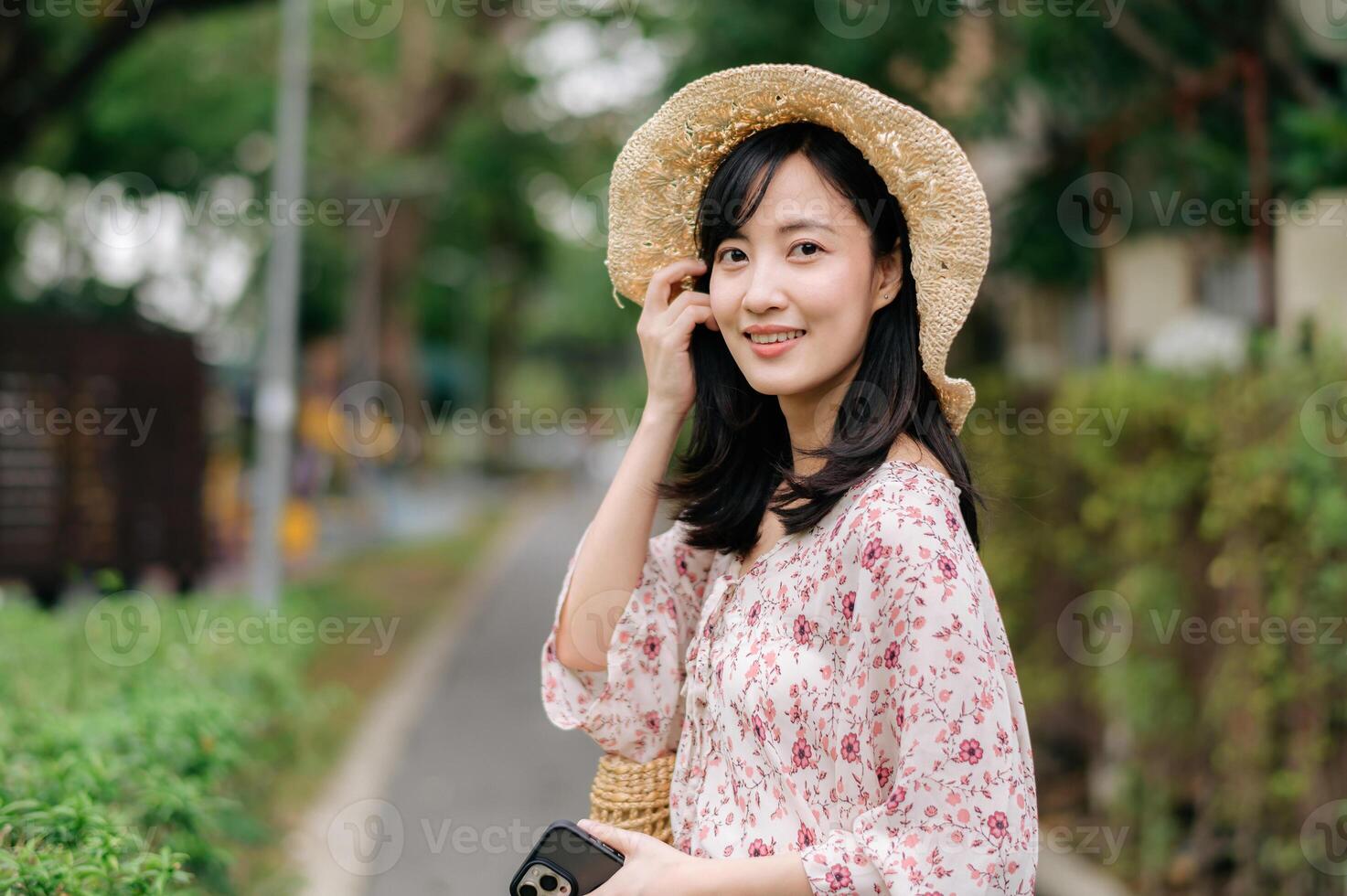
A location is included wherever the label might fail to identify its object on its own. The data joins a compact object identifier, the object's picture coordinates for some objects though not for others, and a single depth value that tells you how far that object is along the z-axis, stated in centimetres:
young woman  162
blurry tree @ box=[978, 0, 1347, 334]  548
